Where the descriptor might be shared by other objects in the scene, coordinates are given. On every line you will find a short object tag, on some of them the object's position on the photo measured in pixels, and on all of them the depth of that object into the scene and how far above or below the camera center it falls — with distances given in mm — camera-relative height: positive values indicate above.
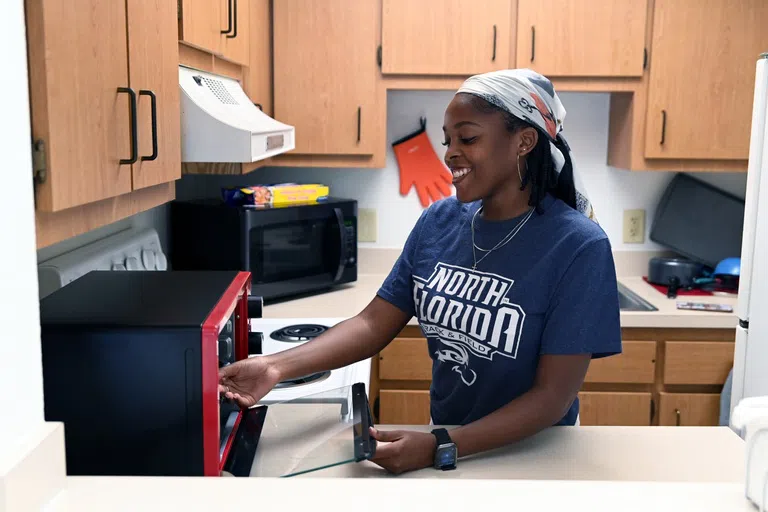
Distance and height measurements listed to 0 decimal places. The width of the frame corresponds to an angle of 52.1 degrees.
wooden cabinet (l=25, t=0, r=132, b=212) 887 +48
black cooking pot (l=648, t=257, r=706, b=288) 2953 -464
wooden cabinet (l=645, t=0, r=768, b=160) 2656 +239
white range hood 1708 +19
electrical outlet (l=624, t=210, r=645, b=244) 3143 -319
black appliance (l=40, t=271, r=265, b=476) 995 -321
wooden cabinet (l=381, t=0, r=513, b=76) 2689 +362
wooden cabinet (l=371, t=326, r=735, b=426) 2578 -772
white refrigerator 2137 -334
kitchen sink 2655 -540
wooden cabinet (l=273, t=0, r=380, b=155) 2719 +231
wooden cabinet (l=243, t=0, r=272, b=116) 2418 +265
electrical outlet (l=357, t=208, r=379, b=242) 3195 -338
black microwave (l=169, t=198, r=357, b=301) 2505 -335
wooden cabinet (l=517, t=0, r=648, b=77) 2678 +370
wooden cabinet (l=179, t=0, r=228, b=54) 1618 +254
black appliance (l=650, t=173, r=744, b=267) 3035 -285
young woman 1316 -269
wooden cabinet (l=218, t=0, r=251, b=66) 2002 +292
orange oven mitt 3143 -101
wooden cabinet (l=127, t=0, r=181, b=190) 1270 +88
